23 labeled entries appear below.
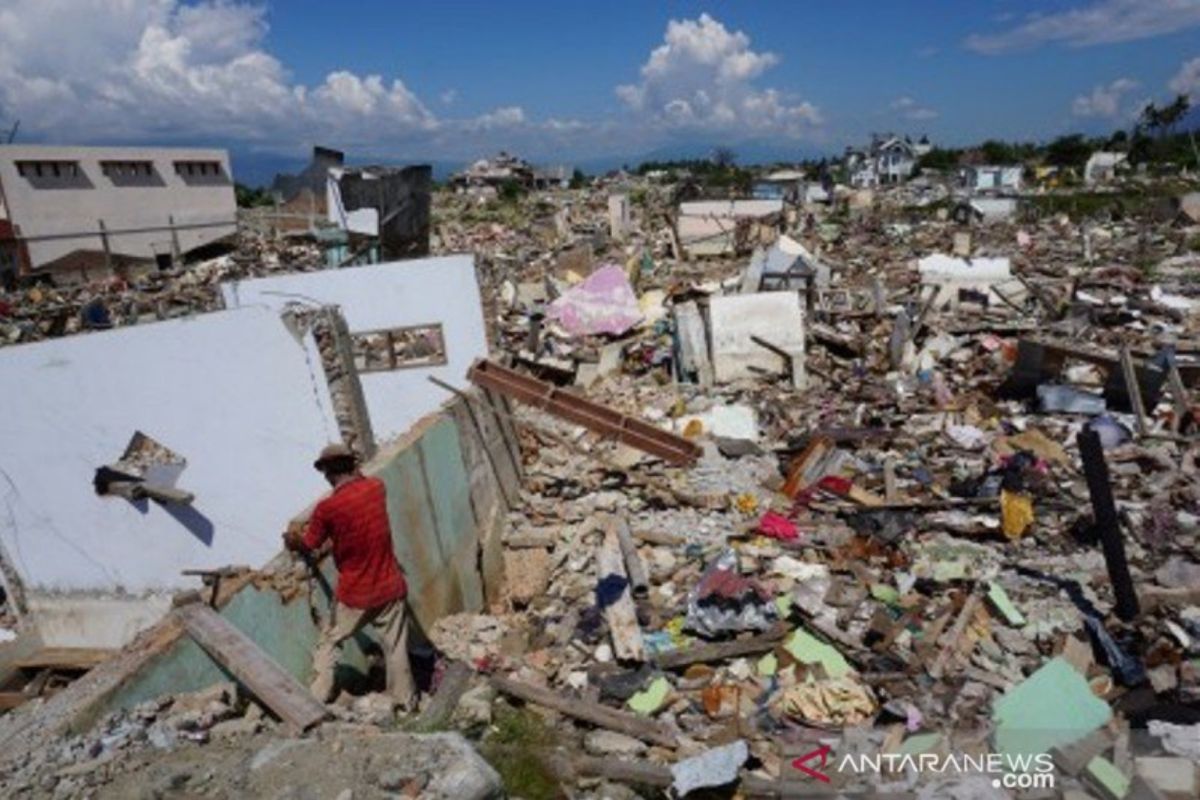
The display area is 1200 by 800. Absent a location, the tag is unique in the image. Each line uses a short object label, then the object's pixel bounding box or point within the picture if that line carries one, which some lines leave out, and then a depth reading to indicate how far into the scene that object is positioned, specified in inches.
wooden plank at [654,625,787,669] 232.2
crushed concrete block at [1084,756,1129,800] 168.9
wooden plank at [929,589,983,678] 219.5
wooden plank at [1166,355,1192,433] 375.2
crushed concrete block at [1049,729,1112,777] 177.3
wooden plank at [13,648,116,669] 286.8
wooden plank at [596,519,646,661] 237.0
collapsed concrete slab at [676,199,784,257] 1011.1
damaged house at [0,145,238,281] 992.2
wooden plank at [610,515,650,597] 272.5
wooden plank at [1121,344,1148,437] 376.8
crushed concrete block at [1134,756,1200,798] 168.4
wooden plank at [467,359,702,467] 361.7
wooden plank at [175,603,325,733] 149.0
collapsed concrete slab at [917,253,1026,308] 645.9
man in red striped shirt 192.4
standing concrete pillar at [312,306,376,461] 287.1
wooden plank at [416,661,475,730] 180.2
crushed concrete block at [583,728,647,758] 197.0
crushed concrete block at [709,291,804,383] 498.9
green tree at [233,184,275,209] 1870.1
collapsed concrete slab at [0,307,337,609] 259.1
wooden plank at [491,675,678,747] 200.9
